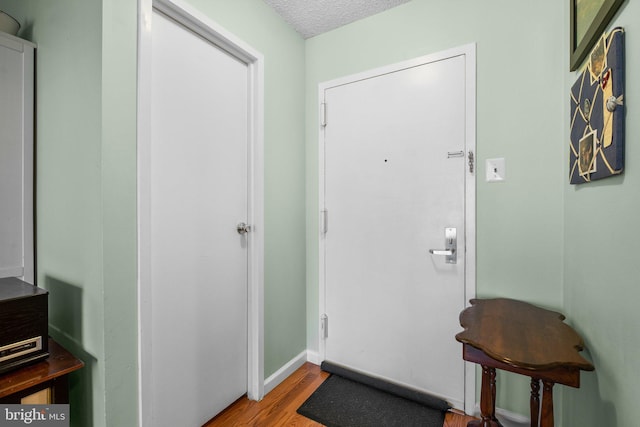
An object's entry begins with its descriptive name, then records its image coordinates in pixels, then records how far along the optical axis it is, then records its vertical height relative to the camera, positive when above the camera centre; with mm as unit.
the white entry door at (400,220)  1710 -53
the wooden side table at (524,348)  956 -480
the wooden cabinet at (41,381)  973 -583
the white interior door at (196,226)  1335 -73
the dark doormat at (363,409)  1611 -1154
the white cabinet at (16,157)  1346 +250
